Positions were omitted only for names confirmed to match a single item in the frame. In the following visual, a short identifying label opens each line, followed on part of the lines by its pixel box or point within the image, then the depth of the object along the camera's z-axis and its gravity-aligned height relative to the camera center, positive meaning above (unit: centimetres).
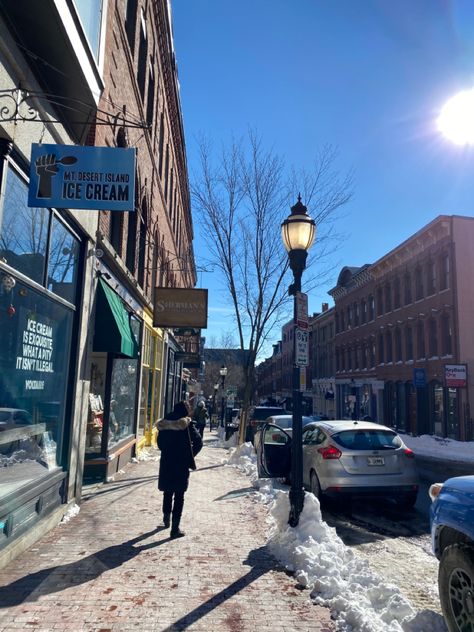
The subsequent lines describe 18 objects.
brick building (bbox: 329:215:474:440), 2805 +450
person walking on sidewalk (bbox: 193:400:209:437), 1886 -74
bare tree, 1650 +373
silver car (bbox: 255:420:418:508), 819 -104
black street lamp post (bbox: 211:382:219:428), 3848 -115
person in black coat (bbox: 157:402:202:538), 653 -82
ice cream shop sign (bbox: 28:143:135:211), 529 +224
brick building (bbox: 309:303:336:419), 5206 +385
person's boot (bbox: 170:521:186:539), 636 -171
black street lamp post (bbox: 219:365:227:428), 3320 +85
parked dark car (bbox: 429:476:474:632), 349 -108
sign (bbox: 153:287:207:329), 1450 +244
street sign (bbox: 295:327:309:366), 676 +67
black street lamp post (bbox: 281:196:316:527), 652 +188
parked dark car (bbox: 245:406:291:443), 1998 -86
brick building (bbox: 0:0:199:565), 517 +159
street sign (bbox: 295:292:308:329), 700 +118
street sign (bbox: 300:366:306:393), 673 +24
